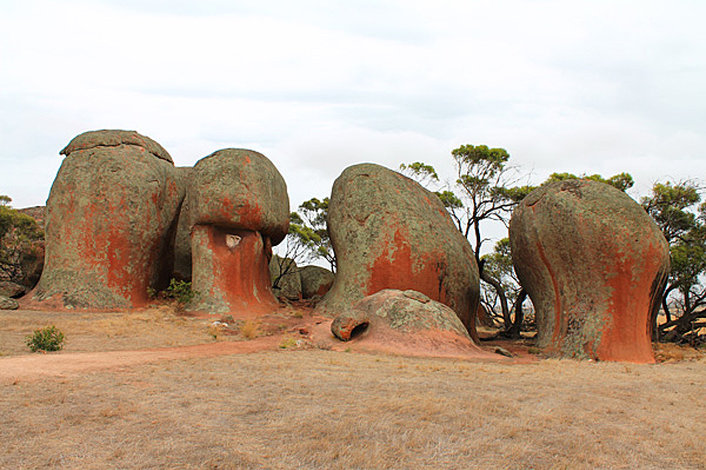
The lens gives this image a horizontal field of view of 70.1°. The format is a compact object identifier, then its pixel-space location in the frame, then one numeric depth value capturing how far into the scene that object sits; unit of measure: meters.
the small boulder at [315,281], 20.78
